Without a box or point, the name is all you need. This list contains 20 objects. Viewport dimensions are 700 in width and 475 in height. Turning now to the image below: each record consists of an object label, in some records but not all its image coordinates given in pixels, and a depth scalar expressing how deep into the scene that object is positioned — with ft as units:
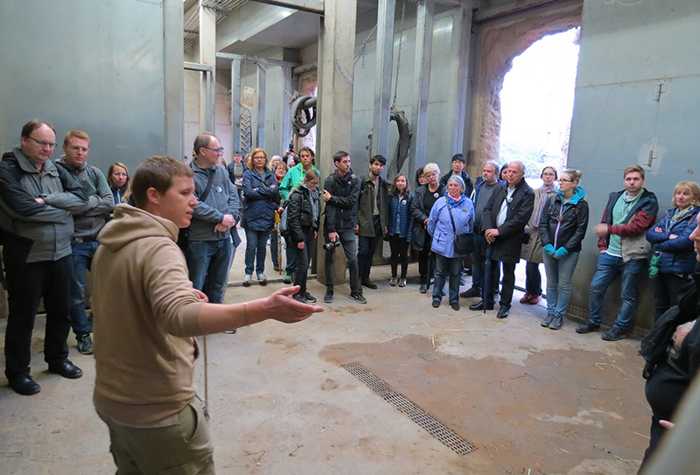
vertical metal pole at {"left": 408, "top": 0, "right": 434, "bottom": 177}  21.09
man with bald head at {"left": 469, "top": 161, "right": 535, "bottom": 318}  16.38
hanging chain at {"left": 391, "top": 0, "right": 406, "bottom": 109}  24.43
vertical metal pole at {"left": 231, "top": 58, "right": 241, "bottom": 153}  34.71
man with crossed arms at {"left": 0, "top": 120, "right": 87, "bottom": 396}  9.75
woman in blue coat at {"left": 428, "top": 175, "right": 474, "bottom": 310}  17.46
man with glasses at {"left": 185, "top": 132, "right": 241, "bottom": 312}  12.42
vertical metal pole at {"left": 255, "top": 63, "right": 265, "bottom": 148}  36.65
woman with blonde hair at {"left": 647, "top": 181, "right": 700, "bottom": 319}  13.34
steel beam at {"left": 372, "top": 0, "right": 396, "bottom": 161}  20.02
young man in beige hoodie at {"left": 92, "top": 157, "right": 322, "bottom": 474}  4.18
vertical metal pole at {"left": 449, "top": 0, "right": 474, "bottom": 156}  23.15
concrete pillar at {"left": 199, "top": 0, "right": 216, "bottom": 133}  29.53
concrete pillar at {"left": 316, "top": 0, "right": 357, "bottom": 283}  18.97
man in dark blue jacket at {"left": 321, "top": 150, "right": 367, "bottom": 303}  17.80
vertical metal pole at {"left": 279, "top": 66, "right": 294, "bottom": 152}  39.17
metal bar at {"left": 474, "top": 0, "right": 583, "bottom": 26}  19.82
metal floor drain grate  9.35
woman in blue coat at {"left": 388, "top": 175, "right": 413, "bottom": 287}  20.07
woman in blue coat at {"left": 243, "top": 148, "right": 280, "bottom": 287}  18.63
